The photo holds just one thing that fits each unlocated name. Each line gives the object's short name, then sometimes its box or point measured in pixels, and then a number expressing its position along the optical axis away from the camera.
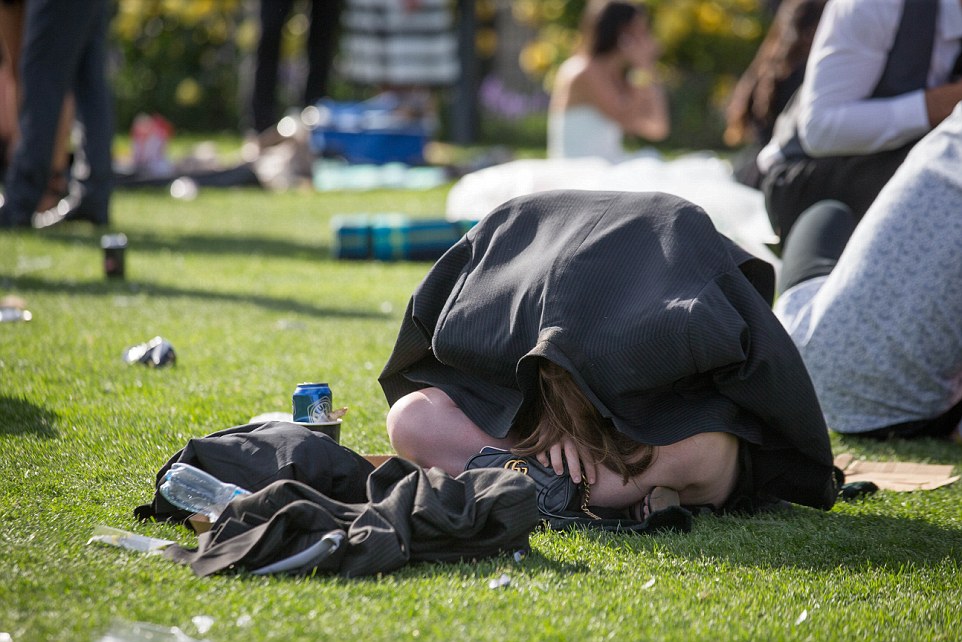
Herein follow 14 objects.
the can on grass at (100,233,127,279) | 12.76
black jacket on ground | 5.02
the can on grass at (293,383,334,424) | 6.51
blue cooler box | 24.75
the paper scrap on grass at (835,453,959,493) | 7.11
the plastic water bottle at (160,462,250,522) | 5.65
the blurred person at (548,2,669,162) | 18.58
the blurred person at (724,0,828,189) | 13.04
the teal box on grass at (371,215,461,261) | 14.80
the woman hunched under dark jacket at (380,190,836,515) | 5.69
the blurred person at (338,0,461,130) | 31.20
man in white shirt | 9.51
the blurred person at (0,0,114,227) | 15.22
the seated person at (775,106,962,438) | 7.59
